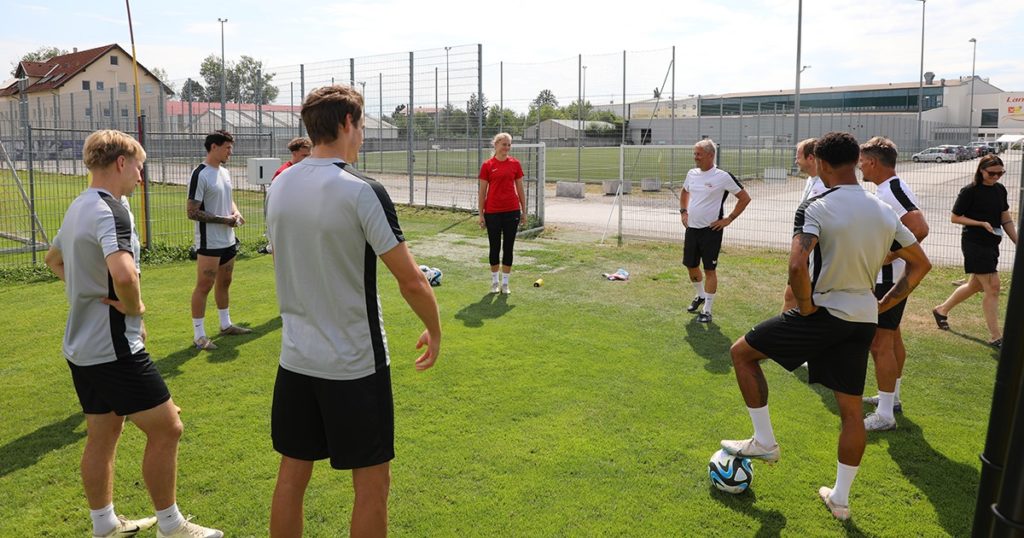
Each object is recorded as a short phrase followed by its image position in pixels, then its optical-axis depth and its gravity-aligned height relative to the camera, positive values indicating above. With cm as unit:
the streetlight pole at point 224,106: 2363 +285
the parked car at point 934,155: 2985 +156
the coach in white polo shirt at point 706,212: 775 -27
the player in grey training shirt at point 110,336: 304 -68
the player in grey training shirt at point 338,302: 247 -43
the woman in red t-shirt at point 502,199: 888 -15
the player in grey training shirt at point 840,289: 350 -52
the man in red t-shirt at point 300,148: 709 +40
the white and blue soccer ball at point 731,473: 383 -159
